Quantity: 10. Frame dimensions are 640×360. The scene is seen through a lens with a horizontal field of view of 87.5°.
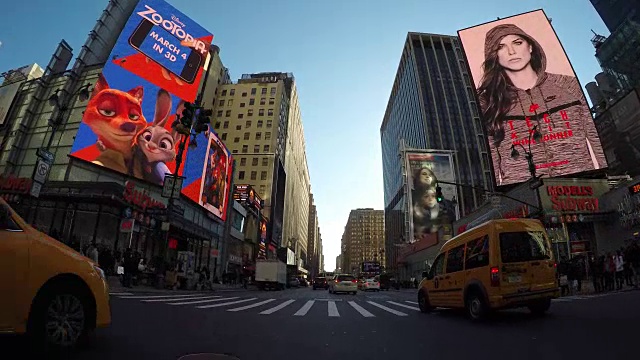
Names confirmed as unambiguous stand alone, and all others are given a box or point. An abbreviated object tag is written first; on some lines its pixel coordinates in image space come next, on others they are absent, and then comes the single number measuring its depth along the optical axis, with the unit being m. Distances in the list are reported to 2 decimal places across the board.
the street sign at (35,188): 11.14
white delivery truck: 38.44
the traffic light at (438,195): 18.15
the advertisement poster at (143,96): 30.80
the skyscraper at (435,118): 100.31
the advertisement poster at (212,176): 40.22
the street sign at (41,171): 11.09
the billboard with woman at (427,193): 79.62
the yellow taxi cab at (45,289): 3.27
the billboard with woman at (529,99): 33.41
